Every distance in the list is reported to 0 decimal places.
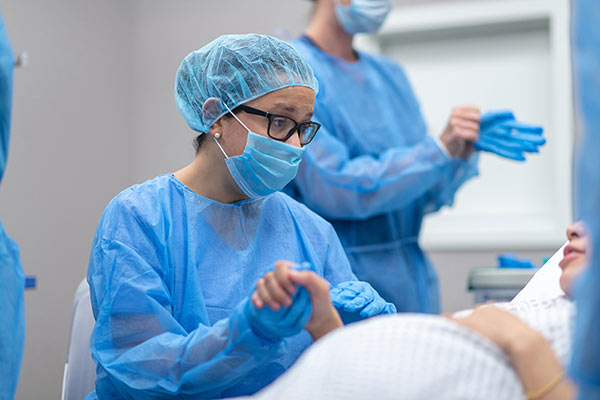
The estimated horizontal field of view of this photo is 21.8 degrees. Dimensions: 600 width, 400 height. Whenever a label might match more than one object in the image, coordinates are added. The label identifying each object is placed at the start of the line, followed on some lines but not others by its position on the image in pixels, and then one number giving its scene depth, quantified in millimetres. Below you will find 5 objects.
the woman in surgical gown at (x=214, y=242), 2154
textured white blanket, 1876
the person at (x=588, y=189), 1651
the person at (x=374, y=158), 2899
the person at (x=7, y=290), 2191
